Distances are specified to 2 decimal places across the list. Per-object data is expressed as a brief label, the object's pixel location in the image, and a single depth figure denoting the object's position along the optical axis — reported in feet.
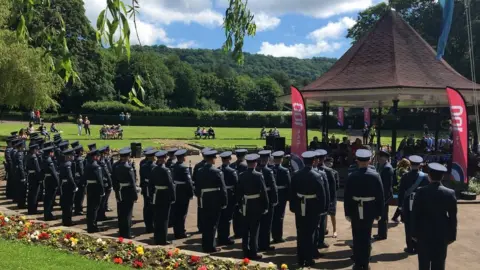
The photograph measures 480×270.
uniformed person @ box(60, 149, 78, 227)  35.32
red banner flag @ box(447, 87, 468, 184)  45.88
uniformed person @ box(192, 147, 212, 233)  30.36
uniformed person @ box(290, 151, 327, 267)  26.23
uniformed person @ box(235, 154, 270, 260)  27.43
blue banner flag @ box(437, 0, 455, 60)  54.75
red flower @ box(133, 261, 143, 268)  22.81
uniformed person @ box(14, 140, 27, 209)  42.45
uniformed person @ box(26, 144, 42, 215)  39.14
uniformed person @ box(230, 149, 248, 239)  33.47
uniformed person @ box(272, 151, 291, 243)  30.81
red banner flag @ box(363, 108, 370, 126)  110.82
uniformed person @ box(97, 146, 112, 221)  35.99
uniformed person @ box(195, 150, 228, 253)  28.91
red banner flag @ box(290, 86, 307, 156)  53.31
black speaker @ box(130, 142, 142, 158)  84.50
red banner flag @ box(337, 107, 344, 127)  122.31
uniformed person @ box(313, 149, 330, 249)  29.37
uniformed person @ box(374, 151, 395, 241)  32.30
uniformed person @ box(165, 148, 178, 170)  35.91
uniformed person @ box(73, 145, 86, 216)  38.14
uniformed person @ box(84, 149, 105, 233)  33.04
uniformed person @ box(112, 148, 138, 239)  31.68
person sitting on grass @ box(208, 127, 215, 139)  140.46
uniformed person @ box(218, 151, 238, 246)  31.19
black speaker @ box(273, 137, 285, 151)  85.61
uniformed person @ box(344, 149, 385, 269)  24.95
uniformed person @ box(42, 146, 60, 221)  36.42
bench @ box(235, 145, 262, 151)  100.07
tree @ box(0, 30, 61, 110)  94.08
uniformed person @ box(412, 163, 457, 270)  21.08
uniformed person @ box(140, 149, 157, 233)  34.55
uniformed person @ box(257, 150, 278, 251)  28.73
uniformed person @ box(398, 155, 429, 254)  29.53
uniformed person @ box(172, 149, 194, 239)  32.68
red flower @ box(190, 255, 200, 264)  23.40
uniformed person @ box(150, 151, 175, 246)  30.50
